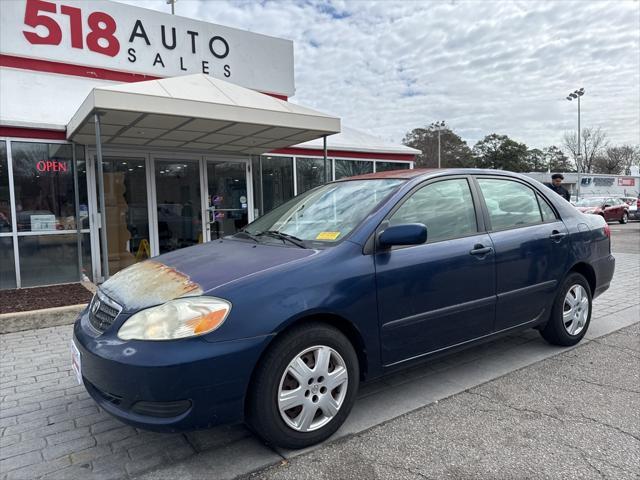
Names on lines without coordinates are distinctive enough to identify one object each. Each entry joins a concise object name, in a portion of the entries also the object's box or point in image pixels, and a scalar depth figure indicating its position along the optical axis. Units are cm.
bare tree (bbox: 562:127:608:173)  6851
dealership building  673
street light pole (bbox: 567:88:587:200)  4787
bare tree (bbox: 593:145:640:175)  6981
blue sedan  237
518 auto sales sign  838
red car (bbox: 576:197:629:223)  2400
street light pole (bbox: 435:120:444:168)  5519
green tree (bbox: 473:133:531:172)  6131
